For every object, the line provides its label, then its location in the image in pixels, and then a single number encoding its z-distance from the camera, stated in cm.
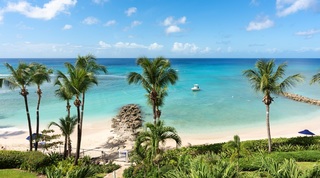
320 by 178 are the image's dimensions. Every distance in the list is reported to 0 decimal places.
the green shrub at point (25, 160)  1703
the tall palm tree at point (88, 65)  1856
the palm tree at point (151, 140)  1238
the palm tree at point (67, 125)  1875
